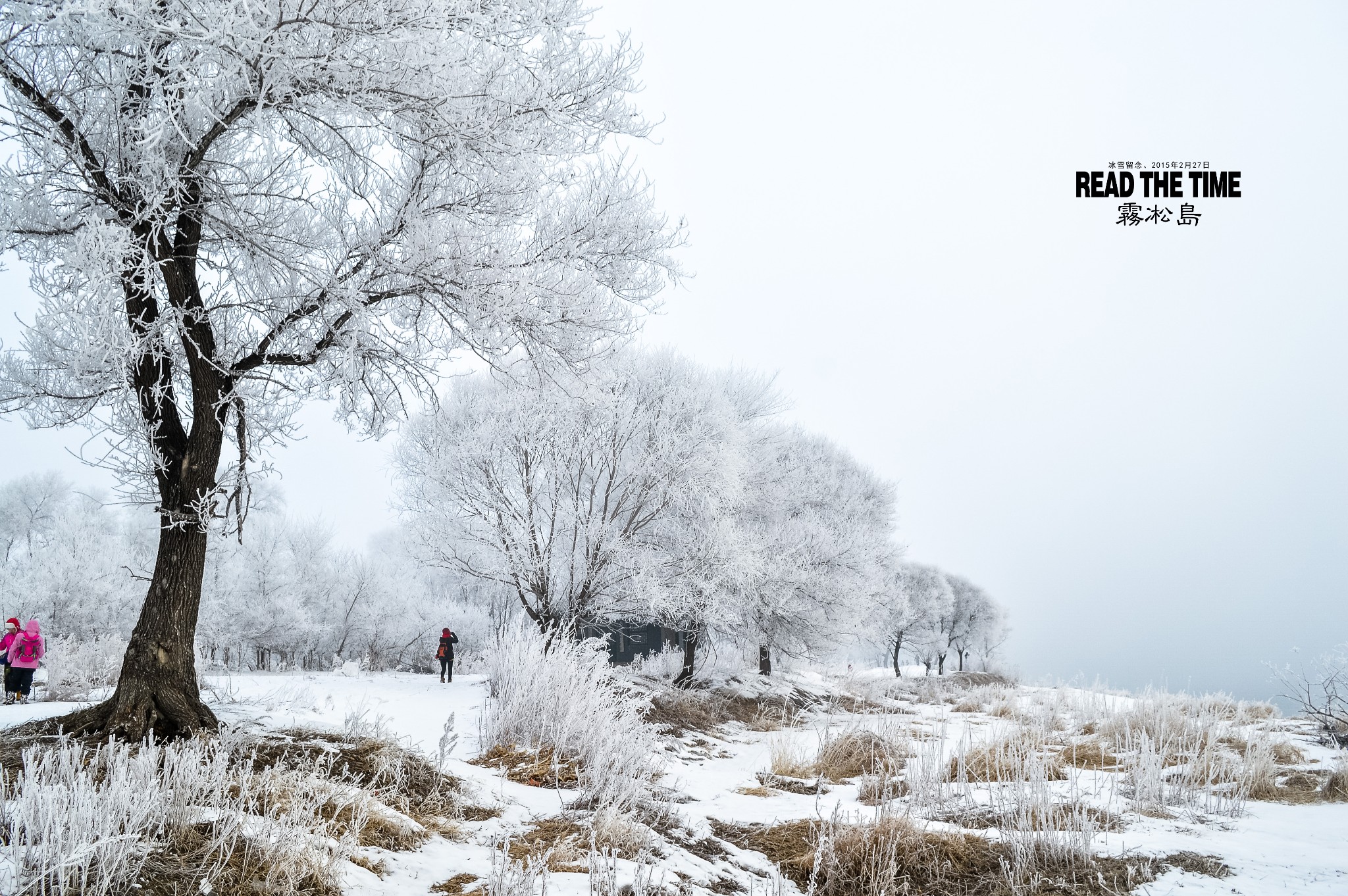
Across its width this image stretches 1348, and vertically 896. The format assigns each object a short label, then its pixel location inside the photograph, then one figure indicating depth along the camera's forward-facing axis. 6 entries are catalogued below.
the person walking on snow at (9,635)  9.88
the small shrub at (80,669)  8.70
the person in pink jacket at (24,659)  9.49
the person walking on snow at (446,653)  15.13
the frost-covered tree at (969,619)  42.56
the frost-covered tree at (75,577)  21.30
